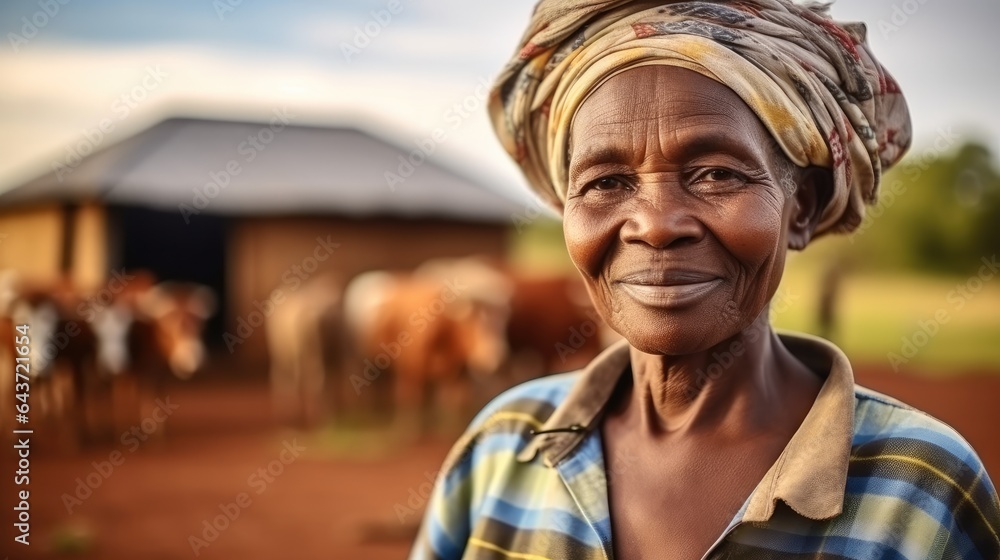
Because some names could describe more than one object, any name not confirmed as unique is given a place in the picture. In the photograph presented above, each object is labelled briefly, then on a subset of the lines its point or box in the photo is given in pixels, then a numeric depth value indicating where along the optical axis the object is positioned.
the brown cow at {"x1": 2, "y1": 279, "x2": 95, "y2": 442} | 8.74
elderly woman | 1.36
